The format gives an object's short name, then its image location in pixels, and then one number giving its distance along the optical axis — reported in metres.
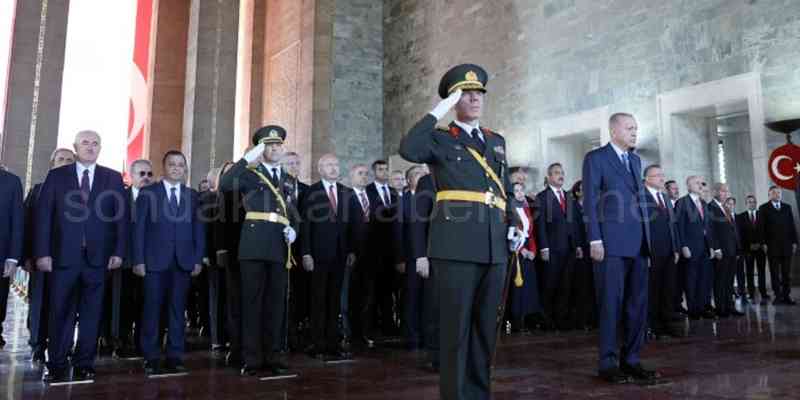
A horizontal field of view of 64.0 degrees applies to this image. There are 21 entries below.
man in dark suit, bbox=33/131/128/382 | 4.02
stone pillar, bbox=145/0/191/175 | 17.59
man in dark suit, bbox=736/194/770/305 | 9.55
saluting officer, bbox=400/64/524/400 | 2.69
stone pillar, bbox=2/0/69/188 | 13.32
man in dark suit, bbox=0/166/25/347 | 4.08
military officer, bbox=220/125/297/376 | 4.09
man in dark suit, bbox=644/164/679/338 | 5.84
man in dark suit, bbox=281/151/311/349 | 5.52
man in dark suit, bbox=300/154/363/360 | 4.95
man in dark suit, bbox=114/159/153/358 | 5.46
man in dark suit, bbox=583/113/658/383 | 3.73
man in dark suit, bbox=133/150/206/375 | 4.36
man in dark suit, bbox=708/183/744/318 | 7.61
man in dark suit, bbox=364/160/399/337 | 6.17
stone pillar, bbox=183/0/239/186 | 14.81
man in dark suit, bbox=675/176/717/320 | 7.30
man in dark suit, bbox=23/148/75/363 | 4.93
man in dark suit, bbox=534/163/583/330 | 6.83
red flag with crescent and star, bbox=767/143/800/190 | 8.63
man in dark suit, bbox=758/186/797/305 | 8.77
